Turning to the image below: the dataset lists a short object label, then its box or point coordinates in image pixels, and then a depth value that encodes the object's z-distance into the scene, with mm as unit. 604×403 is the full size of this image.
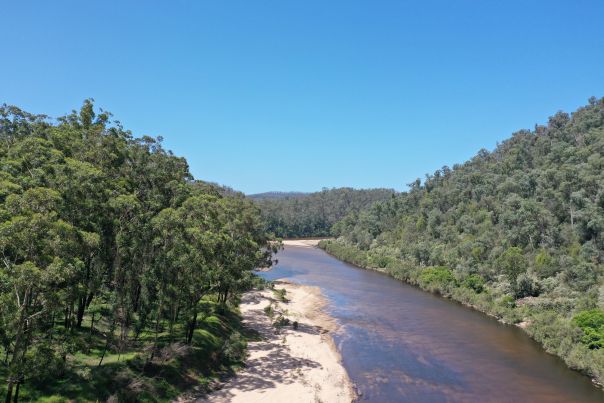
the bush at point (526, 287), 64125
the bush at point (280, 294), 68375
